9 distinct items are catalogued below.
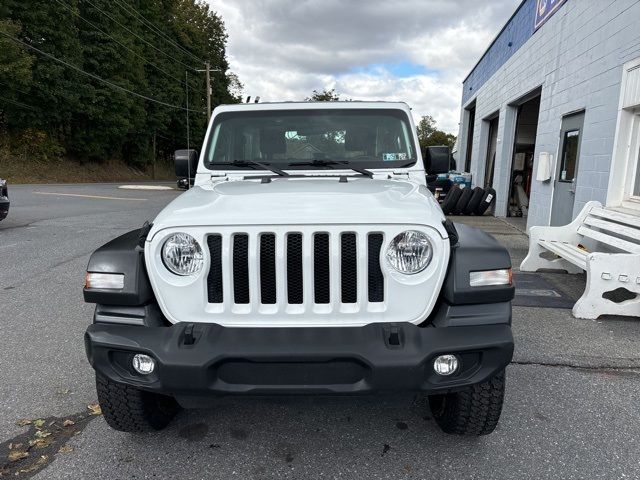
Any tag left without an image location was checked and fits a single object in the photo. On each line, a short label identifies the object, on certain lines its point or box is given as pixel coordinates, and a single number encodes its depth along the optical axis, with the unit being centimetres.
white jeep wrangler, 193
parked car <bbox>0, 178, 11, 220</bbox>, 855
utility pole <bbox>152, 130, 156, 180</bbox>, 4306
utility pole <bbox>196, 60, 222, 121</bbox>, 3254
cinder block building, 600
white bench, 435
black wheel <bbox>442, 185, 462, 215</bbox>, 1318
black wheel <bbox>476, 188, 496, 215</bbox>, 1294
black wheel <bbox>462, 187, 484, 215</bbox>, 1299
